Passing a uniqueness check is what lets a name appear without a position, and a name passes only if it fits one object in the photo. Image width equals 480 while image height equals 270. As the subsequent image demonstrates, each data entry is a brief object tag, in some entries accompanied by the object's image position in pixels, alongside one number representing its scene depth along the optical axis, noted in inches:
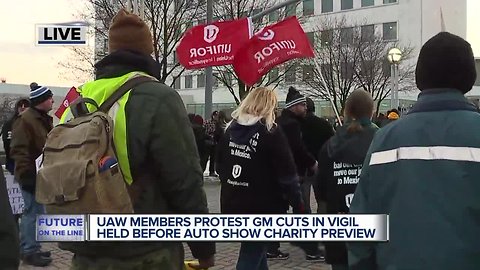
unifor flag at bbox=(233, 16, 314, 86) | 361.7
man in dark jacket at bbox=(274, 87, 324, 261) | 273.3
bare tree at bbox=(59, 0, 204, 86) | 989.8
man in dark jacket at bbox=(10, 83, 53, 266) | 266.7
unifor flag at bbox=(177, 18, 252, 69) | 408.5
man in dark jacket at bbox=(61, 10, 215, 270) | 110.8
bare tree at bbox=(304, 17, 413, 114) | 1565.0
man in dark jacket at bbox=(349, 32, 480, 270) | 91.6
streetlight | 896.3
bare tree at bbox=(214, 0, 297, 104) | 1143.6
